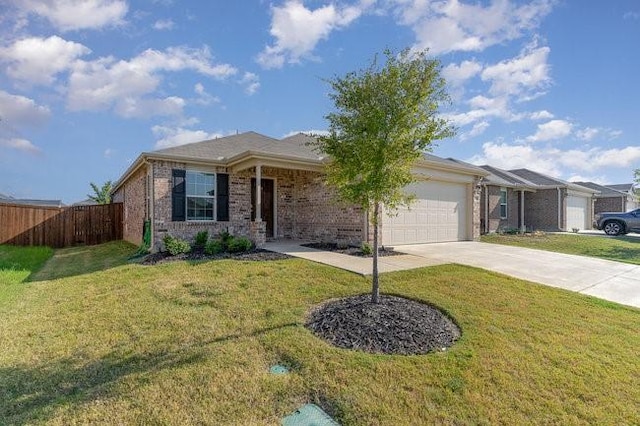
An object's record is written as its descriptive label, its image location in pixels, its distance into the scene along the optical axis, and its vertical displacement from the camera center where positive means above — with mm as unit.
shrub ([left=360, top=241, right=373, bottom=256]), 9375 -1045
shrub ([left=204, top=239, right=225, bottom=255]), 9492 -1029
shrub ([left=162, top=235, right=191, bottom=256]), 9430 -974
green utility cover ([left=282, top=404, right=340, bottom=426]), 2719 -1716
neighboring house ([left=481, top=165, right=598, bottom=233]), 18922 +625
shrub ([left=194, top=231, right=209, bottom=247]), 10219 -832
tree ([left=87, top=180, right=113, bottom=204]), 29455 +1824
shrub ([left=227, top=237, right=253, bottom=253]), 9758 -994
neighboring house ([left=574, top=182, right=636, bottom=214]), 27672 +1010
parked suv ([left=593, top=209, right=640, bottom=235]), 17859 -516
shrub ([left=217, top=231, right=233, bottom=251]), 9969 -820
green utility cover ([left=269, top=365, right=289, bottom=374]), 3430 -1641
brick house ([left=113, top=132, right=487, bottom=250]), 10469 +524
